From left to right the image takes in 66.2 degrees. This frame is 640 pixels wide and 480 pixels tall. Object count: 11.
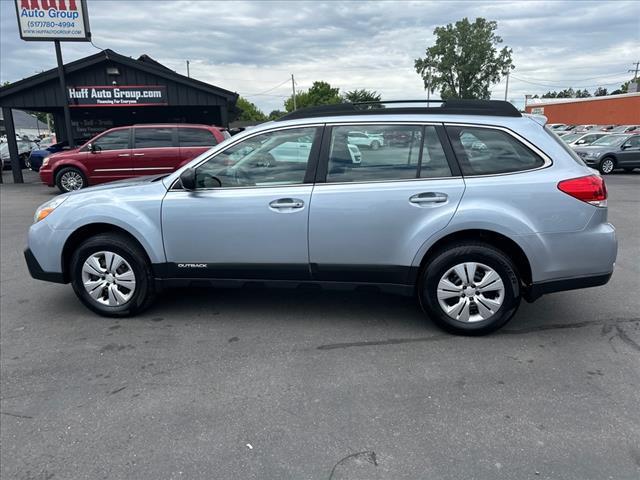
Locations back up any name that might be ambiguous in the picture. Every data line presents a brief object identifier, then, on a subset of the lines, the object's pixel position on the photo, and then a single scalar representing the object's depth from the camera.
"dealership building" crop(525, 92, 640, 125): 36.81
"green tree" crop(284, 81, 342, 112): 90.94
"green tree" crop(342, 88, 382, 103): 45.53
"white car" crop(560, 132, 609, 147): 19.48
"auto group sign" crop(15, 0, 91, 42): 13.99
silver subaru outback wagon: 3.63
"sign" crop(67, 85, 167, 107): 16.39
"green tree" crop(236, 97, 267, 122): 101.00
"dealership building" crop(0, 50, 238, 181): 15.89
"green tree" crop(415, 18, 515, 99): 75.06
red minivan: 12.19
